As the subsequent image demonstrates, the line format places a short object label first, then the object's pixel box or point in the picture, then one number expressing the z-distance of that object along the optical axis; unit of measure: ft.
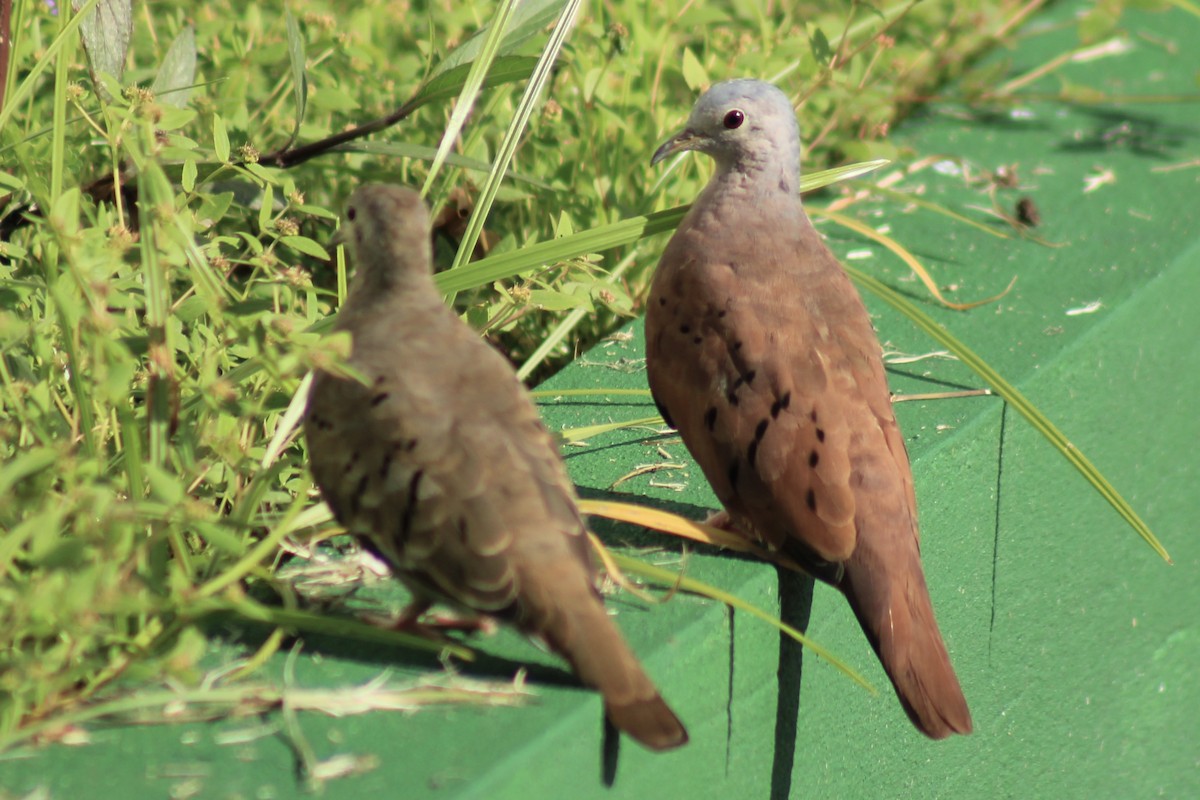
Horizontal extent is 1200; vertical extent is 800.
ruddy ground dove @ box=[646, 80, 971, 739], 16.71
